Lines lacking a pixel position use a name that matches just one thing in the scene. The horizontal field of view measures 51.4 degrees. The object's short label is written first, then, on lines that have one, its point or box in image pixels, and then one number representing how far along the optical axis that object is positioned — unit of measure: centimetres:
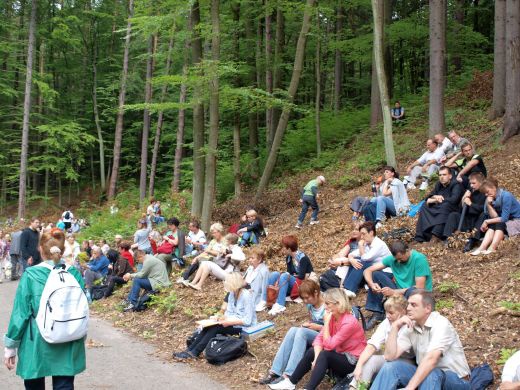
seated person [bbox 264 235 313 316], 842
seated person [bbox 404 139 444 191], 1268
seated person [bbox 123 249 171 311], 1088
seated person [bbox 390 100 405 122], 1970
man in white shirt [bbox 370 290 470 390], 461
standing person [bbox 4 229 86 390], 411
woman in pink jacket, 561
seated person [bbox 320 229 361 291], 821
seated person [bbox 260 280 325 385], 608
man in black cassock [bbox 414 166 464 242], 917
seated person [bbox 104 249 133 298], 1252
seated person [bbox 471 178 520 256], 804
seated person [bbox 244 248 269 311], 859
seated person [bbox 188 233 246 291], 1050
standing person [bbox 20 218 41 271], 1428
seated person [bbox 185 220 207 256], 1246
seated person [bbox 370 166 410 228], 1123
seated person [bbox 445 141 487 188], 965
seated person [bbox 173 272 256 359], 738
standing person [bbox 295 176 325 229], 1334
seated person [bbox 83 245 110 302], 1346
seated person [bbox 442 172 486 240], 863
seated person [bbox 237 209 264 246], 1233
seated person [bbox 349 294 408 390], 530
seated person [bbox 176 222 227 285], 1088
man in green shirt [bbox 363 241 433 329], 664
